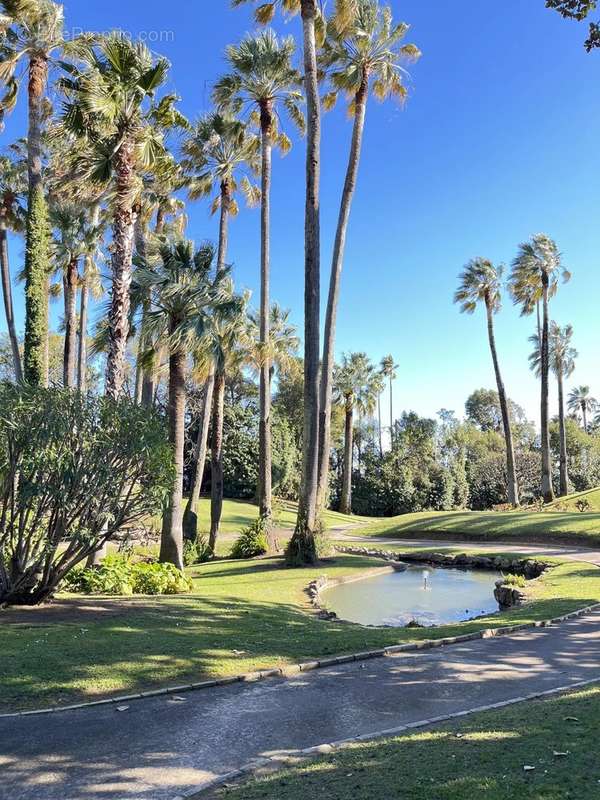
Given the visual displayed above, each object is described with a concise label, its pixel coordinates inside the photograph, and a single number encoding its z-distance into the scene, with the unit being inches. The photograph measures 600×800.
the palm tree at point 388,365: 2728.8
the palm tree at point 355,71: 854.5
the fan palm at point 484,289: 1589.9
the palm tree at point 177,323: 644.7
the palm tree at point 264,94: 907.4
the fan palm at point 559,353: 1982.0
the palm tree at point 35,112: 603.5
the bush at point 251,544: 890.7
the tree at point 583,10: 249.6
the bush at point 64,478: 432.8
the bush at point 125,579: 538.9
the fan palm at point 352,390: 1884.8
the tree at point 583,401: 3590.1
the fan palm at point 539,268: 1581.0
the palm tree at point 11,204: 1020.5
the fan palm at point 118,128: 584.8
